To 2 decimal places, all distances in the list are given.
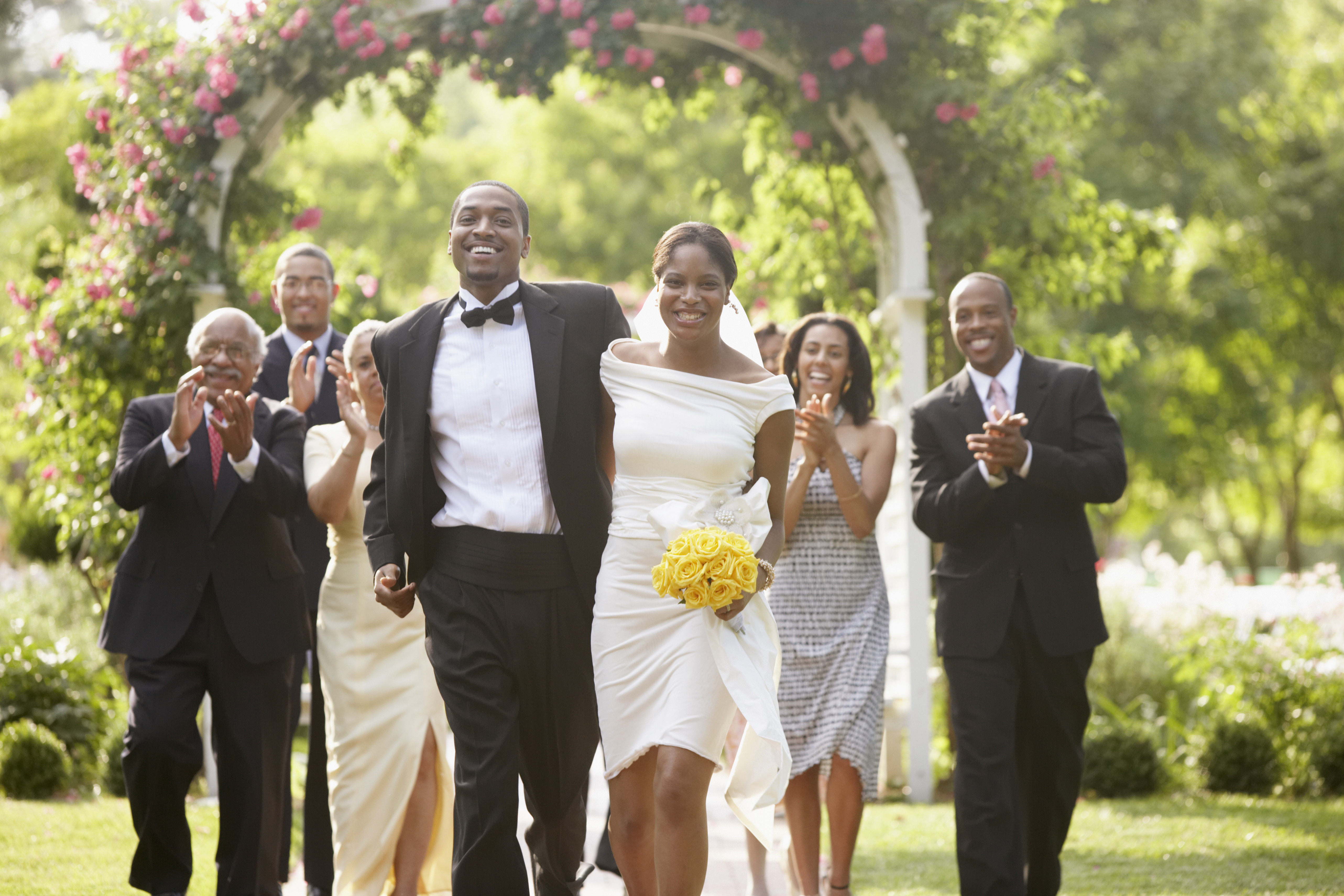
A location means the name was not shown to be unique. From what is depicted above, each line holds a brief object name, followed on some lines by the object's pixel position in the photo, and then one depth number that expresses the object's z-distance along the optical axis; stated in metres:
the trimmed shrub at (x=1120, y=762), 17.00
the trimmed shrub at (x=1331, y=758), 16.22
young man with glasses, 11.99
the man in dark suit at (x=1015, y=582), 10.19
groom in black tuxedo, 8.37
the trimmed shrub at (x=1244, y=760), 16.72
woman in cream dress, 10.90
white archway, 17.05
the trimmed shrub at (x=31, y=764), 16.03
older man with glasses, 10.04
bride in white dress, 8.16
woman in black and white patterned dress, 11.44
